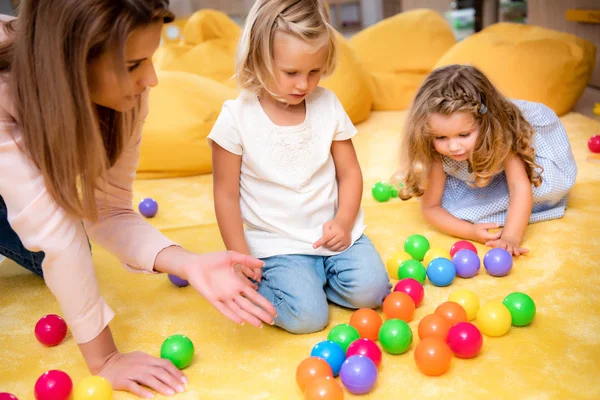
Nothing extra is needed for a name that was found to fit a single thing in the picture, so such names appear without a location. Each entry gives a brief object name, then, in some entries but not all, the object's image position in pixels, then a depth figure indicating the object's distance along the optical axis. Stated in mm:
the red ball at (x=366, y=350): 1120
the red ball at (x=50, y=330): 1289
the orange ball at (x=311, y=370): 1070
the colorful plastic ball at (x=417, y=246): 1585
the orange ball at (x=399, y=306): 1271
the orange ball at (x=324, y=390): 1001
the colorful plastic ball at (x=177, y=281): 1511
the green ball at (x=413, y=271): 1438
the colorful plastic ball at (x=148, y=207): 1987
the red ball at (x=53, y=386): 1068
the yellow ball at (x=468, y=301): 1288
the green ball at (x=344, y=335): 1199
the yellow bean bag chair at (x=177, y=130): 2299
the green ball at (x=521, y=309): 1220
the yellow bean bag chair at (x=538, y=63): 2639
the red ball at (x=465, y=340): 1120
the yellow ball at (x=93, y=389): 1046
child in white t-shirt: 1316
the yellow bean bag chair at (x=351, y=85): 2735
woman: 929
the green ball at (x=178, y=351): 1168
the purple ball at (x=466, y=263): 1454
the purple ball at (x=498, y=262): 1444
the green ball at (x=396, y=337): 1163
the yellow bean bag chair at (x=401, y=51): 3105
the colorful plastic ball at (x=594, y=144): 2225
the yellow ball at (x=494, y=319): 1201
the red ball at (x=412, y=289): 1339
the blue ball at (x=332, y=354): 1118
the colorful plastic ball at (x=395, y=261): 1520
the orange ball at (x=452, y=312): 1239
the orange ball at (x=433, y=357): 1078
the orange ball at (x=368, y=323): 1241
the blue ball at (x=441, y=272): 1422
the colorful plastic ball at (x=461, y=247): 1568
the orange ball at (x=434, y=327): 1186
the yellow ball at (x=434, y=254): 1554
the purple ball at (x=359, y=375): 1047
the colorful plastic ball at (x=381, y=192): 1983
